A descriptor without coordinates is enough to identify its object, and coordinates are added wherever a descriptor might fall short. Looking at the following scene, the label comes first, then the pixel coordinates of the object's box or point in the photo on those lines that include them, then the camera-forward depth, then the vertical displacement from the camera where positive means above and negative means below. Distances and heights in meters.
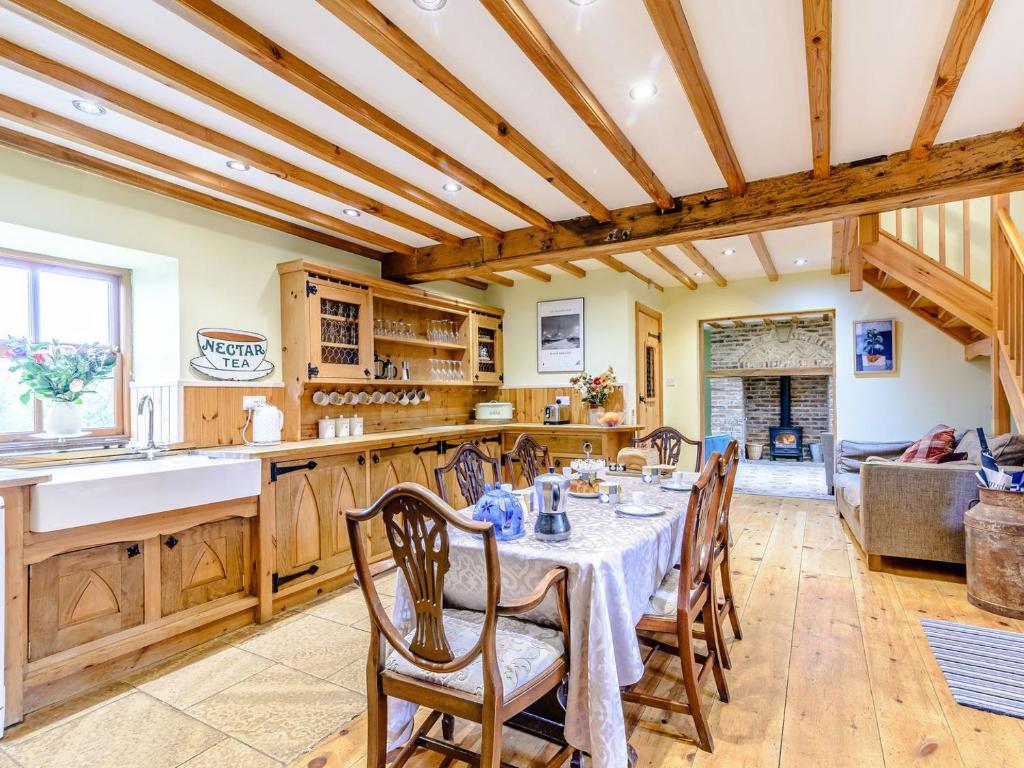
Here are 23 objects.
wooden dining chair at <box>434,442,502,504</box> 2.62 -0.42
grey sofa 3.37 -0.83
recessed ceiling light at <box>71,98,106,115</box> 2.20 +1.21
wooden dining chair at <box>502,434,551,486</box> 3.14 -0.42
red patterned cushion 3.80 -0.49
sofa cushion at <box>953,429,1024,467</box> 3.35 -0.44
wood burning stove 9.90 -1.08
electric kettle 3.47 -0.24
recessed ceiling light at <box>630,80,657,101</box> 2.19 +1.24
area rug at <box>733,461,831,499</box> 6.45 -1.38
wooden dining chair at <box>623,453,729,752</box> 1.83 -0.82
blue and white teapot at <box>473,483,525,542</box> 1.88 -0.46
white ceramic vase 2.75 -0.14
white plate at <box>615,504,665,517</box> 2.18 -0.52
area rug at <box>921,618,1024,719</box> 2.13 -1.28
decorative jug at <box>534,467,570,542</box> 1.86 -0.45
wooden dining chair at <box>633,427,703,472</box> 3.65 -0.41
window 2.80 +0.43
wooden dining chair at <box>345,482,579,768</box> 1.36 -0.76
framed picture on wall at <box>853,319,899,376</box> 5.41 +0.36
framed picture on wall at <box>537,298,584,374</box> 5.67 +0.54
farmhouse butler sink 2.19 -0.45
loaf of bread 3.31 -0.47
